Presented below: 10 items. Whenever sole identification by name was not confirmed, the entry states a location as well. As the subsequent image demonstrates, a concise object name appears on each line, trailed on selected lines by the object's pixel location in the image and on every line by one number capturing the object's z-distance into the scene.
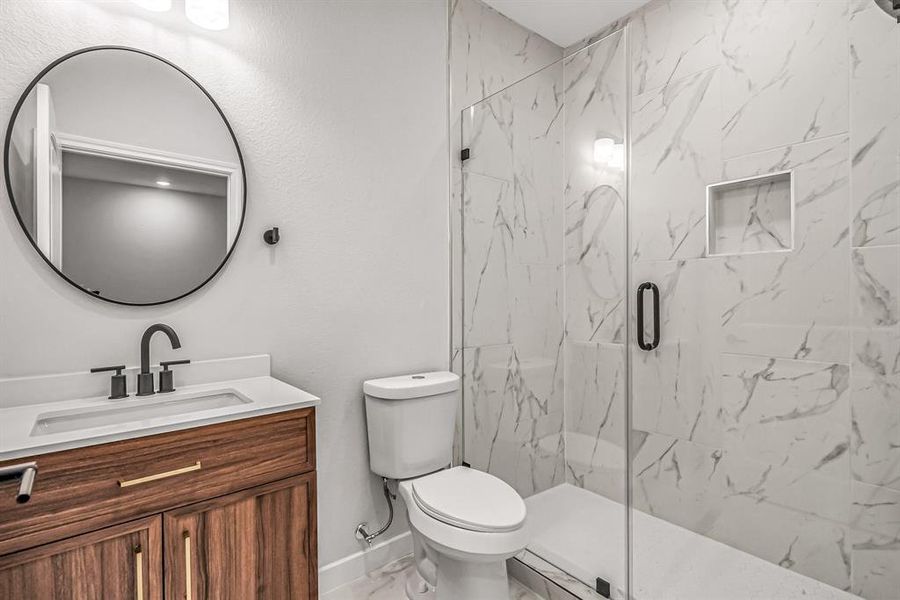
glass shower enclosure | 1.67
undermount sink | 1.24
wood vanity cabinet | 0.98
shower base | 1.74
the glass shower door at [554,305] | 1.69
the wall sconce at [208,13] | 1.53
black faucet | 1.40
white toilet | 1.45
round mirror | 1.32
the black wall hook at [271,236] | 1.69
